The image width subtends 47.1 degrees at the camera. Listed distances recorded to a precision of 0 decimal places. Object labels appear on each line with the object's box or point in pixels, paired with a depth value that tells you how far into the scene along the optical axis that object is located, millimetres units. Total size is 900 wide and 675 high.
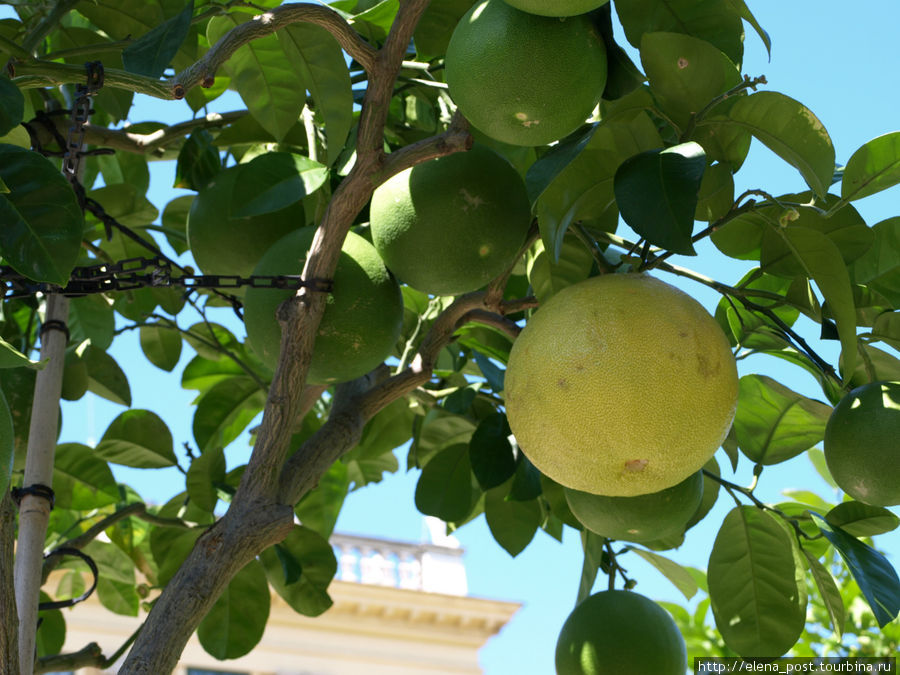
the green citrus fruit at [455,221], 1071
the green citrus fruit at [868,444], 993
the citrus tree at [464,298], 827
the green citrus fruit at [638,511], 1086
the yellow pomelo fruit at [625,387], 784
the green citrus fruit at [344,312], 1079
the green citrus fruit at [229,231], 1292
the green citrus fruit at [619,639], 1209
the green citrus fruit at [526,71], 856
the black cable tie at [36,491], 1116
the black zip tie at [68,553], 1163
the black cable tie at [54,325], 1268
